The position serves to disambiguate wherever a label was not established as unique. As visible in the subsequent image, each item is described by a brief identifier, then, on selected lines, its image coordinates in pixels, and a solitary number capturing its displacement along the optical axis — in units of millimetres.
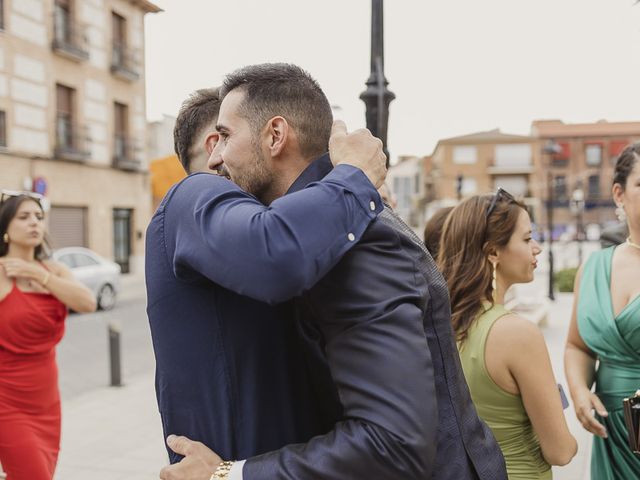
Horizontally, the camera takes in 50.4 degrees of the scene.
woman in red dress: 3385
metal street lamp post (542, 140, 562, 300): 22266
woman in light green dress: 2068
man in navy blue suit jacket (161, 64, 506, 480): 1167
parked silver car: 15227
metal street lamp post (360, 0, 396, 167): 4180
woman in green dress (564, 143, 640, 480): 2680
